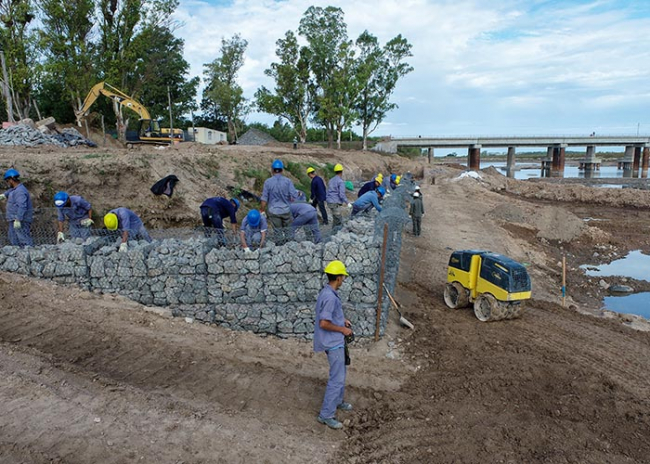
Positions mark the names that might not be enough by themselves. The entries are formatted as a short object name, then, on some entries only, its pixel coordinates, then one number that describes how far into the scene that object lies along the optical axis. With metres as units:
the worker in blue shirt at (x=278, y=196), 8.77
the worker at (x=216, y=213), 8.26
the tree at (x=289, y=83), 42.12
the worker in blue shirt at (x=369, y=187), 12.09
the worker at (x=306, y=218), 8.48
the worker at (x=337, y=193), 10.78
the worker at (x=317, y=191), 10.70
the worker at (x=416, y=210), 14.72
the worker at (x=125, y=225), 7.69
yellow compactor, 7.72
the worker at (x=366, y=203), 9.98
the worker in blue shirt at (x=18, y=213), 8.56
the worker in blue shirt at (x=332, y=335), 4.82
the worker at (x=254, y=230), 7.42
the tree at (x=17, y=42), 25.73
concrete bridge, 58.12
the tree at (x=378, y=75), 46.72
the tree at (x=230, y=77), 42.76
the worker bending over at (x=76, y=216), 8.59
